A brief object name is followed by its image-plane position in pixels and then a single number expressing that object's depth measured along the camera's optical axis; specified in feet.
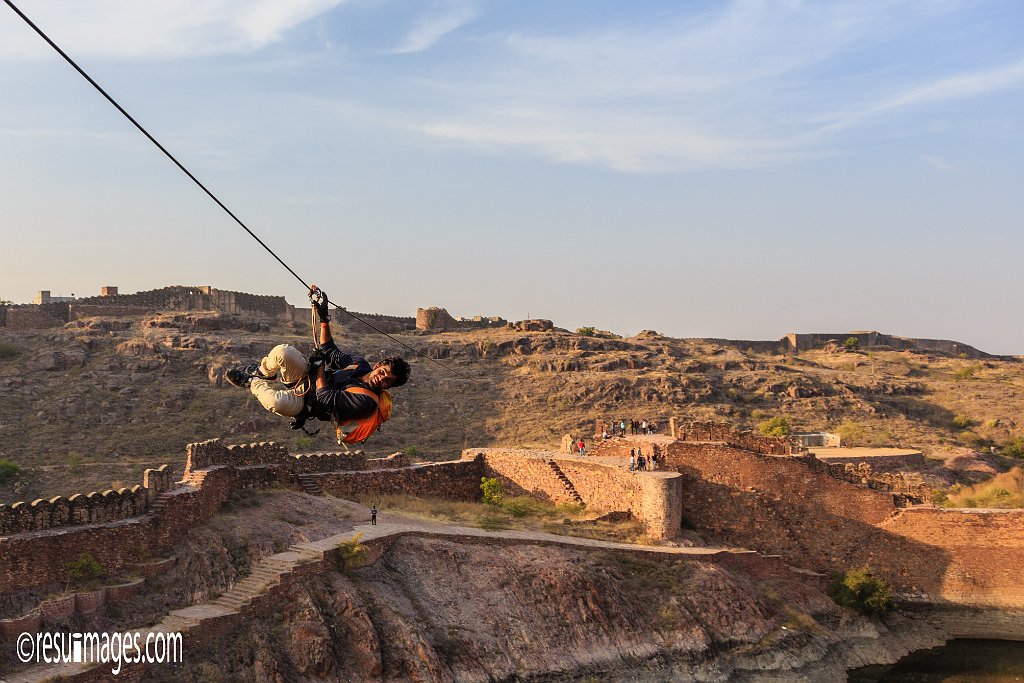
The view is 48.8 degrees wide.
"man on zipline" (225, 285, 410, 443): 34.73
